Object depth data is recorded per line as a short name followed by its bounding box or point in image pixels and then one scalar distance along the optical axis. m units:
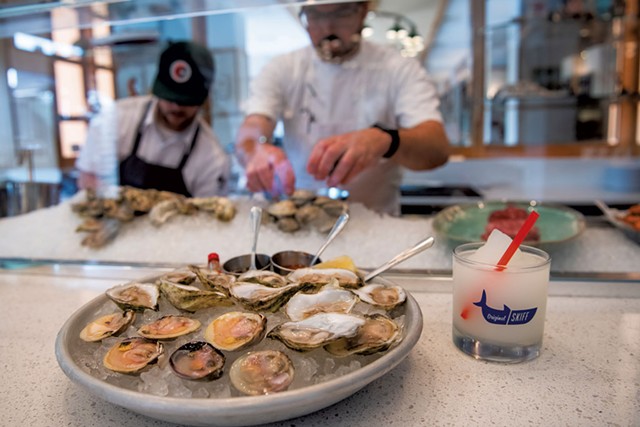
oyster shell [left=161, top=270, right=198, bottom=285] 0.56
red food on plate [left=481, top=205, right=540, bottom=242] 0.83
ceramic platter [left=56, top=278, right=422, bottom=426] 0.36
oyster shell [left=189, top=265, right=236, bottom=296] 0.55
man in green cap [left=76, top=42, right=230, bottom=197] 1.60
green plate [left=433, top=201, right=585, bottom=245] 0.90
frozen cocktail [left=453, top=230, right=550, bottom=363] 0.49
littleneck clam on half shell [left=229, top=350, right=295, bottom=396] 0.39
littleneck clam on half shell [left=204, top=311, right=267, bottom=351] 0.44
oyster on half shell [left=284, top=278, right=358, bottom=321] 0.48
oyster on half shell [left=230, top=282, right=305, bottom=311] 0.50
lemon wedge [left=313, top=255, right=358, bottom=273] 0.61
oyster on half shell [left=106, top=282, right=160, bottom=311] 0.52
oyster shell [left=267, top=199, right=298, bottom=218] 0.95
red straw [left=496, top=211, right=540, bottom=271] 0.50
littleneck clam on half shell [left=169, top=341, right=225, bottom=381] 0.40
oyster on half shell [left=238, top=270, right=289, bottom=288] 0.55
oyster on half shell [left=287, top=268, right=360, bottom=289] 0.56
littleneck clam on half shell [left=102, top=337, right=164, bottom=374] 0.42
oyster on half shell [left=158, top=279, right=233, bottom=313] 0.51
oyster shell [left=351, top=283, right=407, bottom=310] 0.53
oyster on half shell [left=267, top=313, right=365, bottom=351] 0.42
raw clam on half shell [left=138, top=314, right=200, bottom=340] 0.46
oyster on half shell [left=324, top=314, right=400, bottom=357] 0.42
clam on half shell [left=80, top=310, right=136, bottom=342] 0.47
